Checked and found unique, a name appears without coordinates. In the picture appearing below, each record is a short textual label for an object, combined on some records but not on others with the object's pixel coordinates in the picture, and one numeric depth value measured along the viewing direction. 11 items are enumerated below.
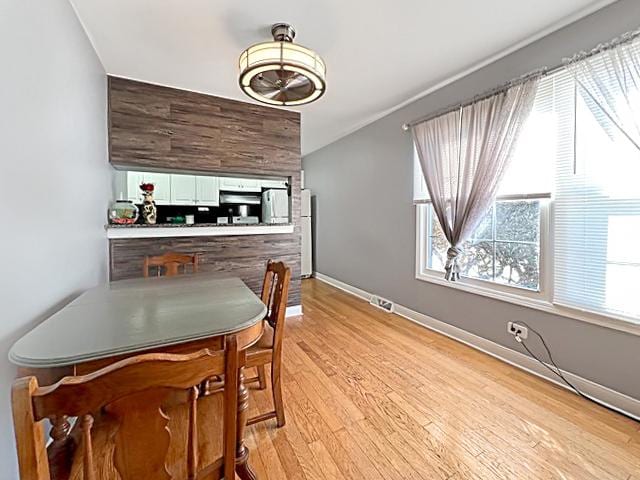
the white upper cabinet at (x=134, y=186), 3.69
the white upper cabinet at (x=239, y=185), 4.30
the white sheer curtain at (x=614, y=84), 1.60
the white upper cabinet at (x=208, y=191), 4.15
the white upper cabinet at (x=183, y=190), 3.99
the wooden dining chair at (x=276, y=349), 1.57
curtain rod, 1.65
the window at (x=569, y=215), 1.73
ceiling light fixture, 1.69
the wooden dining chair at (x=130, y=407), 0.51
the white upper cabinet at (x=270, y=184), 4.40
